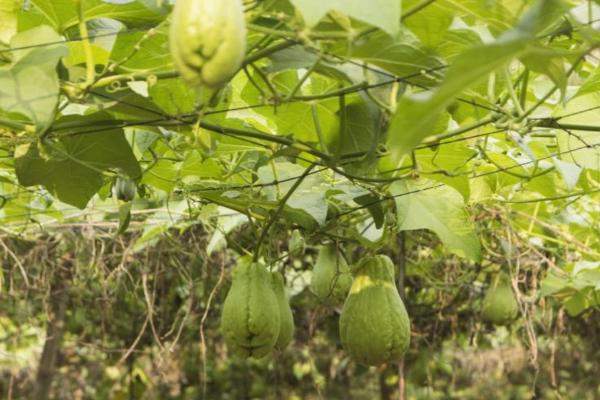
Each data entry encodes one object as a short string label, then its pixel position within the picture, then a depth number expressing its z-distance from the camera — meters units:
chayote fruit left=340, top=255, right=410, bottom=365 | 1.97
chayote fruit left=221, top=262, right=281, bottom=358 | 1.97
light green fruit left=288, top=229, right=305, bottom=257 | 2.34
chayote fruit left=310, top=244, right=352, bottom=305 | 2.25
